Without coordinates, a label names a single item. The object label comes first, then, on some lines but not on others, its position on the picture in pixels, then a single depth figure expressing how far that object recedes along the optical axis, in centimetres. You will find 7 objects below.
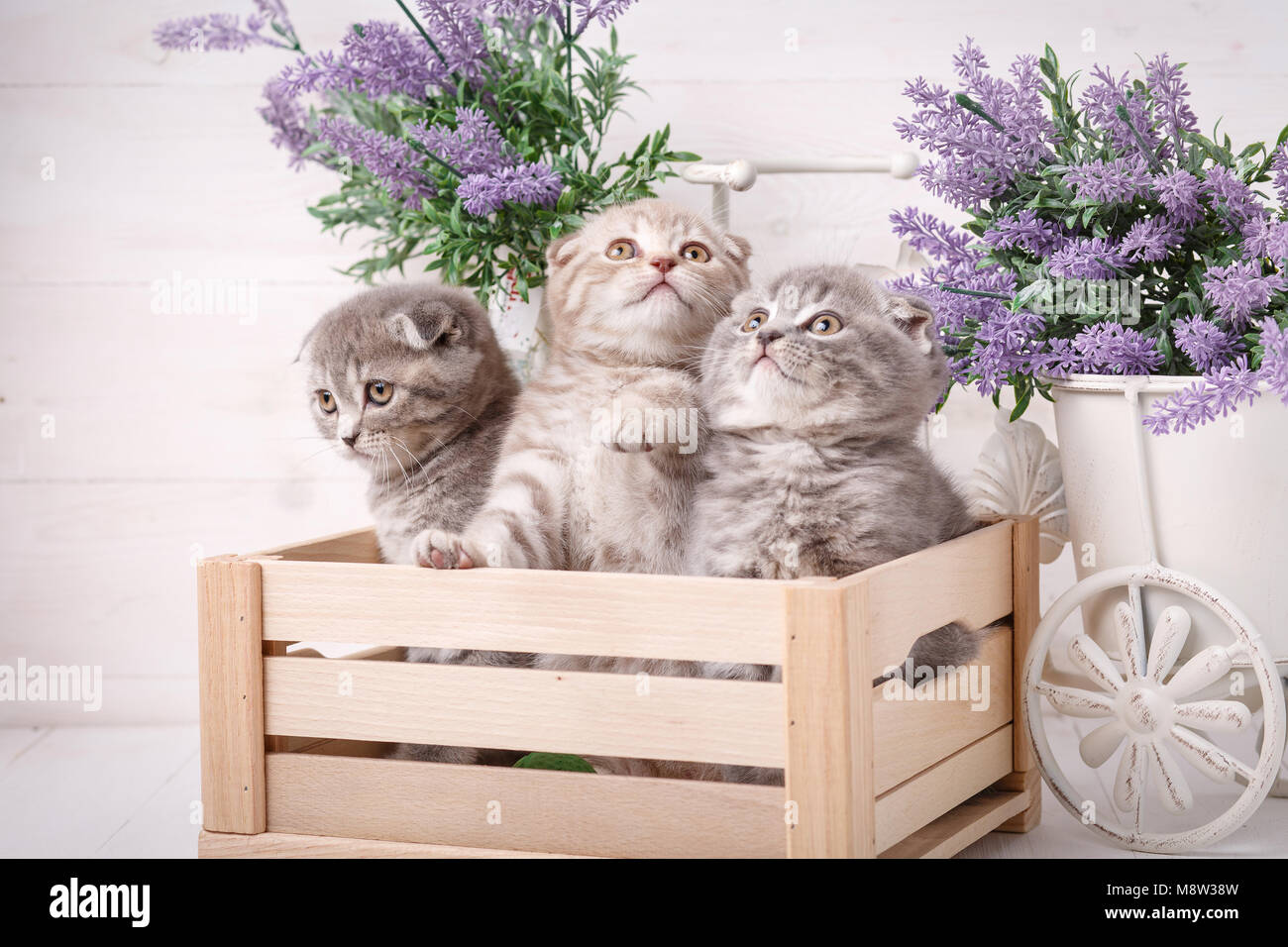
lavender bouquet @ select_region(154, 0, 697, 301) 135
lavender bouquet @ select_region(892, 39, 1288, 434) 113
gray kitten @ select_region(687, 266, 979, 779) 99
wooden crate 91
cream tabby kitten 108
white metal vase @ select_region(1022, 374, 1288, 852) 110
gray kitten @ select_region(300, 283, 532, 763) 117
